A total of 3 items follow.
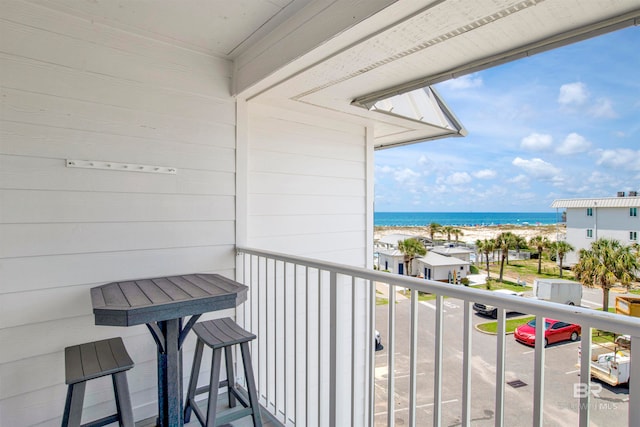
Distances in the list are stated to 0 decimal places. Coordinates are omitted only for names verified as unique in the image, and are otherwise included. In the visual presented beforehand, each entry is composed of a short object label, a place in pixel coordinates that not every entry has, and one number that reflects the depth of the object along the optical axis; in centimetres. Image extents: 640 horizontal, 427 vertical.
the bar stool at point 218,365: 183
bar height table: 146
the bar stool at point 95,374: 148
